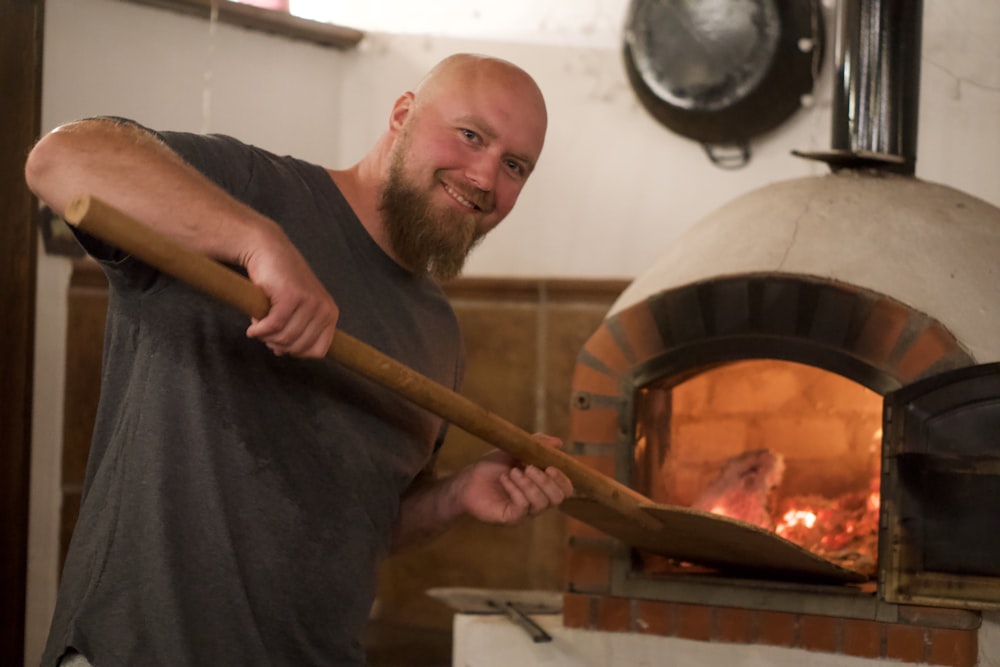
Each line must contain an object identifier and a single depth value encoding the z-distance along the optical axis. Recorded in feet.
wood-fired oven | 7.72
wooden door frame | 9.73
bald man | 4.22
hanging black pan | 10.35
